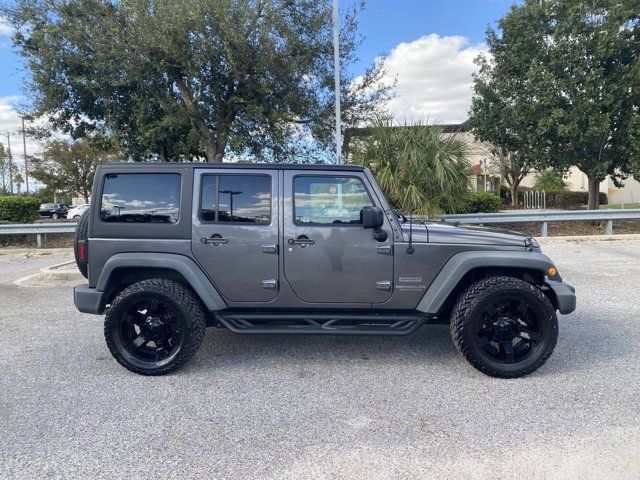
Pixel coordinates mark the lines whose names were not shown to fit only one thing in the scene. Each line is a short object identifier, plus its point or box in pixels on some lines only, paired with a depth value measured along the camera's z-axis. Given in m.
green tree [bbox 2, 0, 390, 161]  10.44
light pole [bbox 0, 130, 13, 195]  55.83
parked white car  32.66
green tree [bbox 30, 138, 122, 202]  43.34
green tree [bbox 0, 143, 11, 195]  54.52
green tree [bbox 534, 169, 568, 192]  28.75
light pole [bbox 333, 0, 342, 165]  10.20
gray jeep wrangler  3.84
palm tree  10.45
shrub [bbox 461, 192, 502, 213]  12.59
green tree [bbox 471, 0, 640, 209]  12.53
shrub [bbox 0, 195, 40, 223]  13.48
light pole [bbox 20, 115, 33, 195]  41.75
